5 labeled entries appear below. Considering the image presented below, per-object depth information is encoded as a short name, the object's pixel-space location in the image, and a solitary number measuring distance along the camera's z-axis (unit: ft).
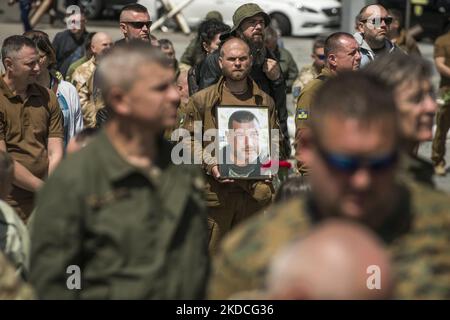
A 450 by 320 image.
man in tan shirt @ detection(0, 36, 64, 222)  53.36
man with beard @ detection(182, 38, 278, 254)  56.65
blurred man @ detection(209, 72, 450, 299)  23.03
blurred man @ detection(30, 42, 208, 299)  27.53
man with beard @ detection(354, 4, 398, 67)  66.69
